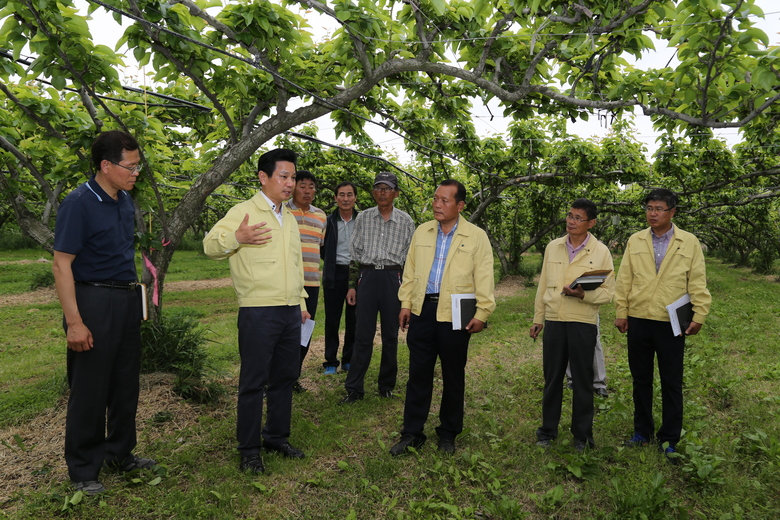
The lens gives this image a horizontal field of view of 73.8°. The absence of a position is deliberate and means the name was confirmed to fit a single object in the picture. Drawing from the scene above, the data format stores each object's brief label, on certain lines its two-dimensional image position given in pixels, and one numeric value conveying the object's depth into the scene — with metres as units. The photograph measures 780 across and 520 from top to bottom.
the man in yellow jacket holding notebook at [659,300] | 3.68
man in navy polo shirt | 2.81
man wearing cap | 4.82
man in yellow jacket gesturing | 3.27
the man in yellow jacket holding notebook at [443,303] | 3.64
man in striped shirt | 4.98
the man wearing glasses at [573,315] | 3.72
